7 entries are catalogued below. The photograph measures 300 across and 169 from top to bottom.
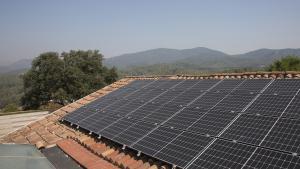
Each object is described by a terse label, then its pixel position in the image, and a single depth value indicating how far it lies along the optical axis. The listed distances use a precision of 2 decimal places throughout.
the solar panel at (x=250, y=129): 7.21
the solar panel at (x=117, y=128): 10.63
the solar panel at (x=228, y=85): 11.44
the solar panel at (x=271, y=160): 5.78
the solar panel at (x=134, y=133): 9.60
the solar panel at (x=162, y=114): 10.35
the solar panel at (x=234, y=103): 9.16
